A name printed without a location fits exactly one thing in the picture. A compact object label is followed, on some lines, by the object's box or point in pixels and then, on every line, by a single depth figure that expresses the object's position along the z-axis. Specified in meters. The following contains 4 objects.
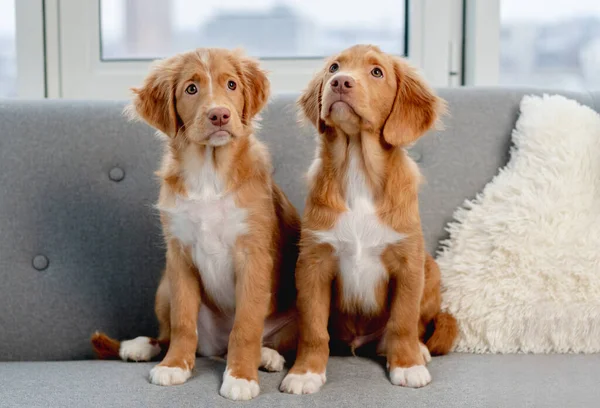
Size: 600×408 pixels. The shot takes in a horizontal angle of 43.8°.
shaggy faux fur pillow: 2.01
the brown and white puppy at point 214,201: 1.81
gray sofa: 2.24
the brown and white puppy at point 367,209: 1.82
